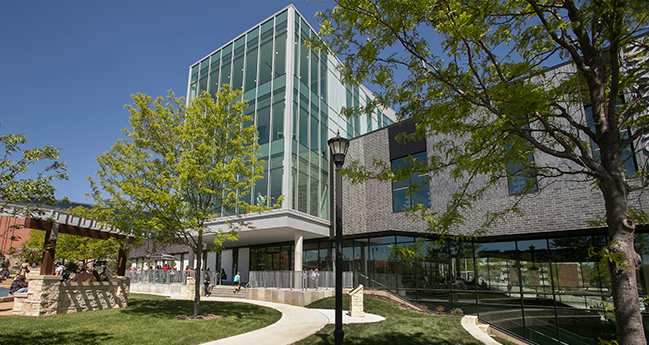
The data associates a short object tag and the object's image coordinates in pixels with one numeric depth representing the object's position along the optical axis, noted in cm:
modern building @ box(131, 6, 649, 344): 1444
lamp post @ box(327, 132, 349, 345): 712
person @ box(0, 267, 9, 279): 3106
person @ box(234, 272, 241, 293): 2171
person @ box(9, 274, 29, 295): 1535
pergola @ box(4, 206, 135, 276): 1134
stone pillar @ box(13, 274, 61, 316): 1086
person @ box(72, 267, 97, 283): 1283
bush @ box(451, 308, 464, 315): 1565
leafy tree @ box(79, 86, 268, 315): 1239
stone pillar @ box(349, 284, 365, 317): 1314
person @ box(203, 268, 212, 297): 2174
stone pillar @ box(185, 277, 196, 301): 2031
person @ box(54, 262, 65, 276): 1818
